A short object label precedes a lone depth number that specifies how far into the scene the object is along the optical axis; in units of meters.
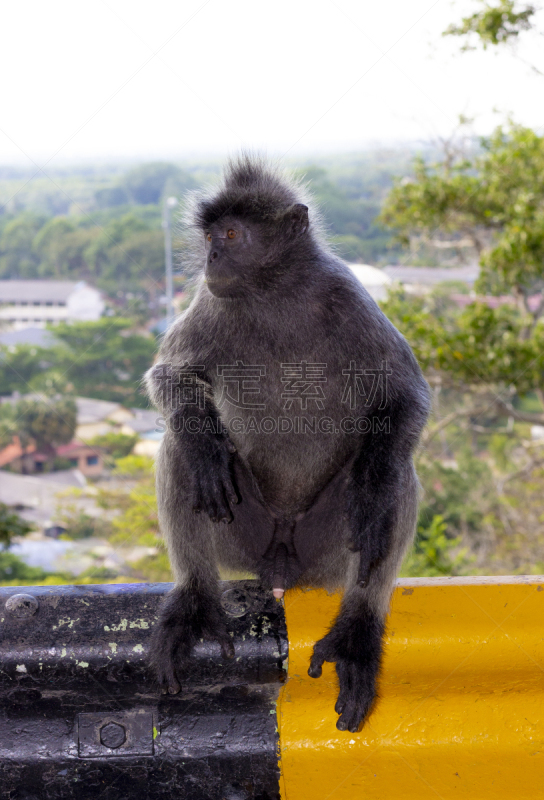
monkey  2.34
